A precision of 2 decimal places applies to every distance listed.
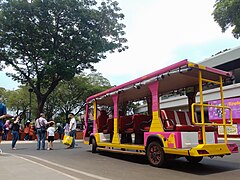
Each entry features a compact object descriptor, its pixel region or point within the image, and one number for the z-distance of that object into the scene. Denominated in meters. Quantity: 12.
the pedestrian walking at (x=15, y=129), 12.60
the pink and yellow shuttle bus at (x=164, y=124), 6.67
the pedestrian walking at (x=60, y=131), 22.54
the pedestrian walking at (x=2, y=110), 7.96
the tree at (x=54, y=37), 21.52
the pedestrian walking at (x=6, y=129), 19.66
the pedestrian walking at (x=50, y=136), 12.76
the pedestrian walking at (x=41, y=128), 13.00
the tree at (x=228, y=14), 20.59
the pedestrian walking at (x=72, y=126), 13.16
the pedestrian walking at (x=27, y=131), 21.95
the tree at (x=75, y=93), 37.06
